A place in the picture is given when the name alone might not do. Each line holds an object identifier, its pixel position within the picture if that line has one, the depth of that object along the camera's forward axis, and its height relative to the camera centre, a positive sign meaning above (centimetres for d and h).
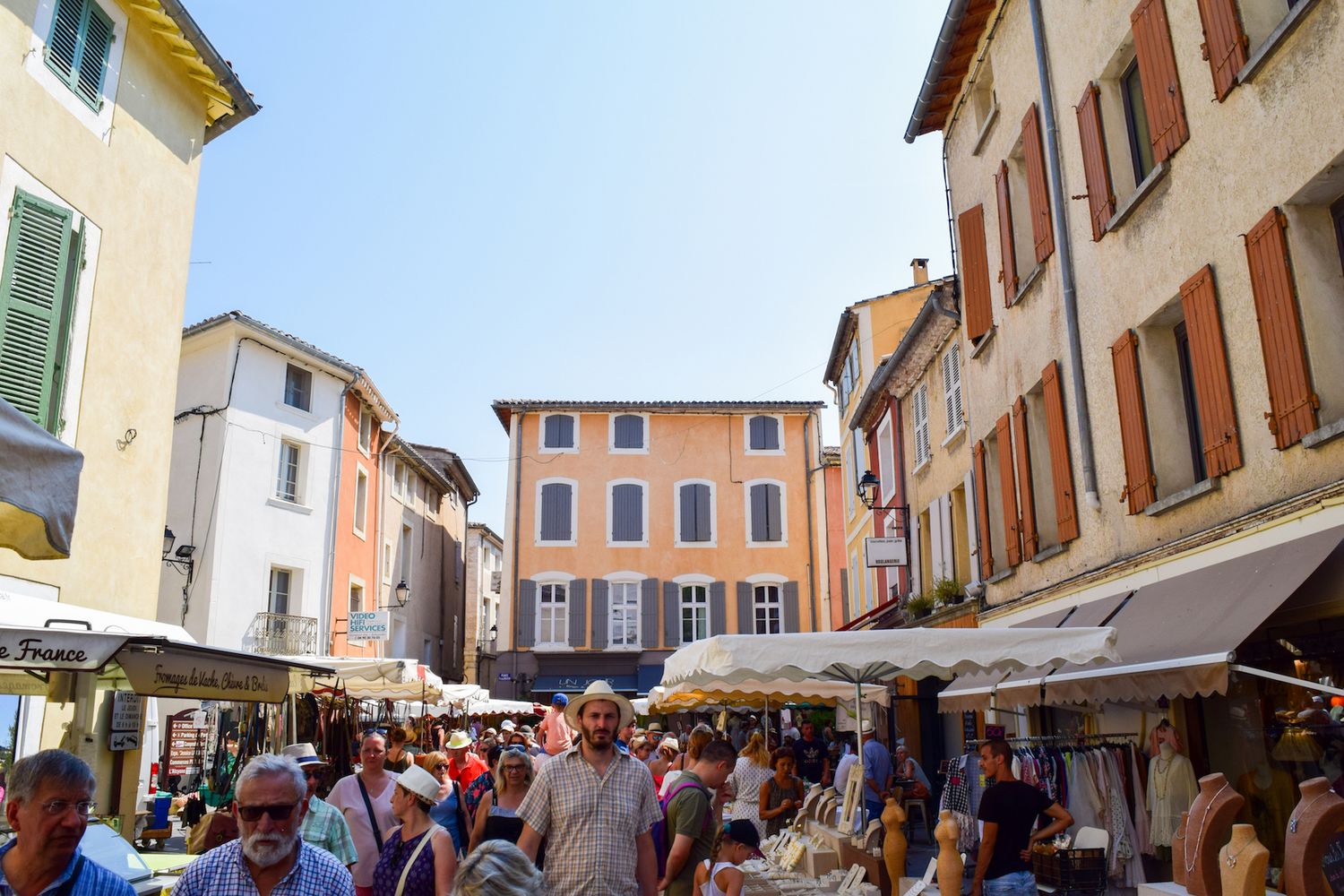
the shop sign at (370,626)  1967 +160
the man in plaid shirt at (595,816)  468 -42
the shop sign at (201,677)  638 +27
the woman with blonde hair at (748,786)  1244 -79
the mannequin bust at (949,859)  689 -90
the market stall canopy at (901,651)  786 +43
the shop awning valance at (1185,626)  653 +52
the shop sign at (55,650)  554 +37
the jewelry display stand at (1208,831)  534 -58
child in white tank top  577 -73
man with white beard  331 -40
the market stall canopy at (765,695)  1527 +28
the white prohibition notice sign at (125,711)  1150 +13
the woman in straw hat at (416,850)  489 -58
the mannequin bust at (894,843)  815 -94
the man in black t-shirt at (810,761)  2075 -85
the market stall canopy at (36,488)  369 +79
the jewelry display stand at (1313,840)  480 -56
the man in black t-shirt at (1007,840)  659 -75
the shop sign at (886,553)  1906 +268
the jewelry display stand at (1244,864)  490 -68
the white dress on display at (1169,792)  851 -63
